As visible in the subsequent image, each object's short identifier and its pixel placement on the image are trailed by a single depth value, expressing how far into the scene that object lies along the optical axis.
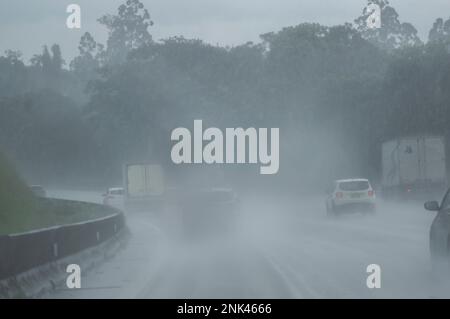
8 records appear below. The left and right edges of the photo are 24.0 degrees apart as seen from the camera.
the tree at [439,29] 105.86
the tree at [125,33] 64.68
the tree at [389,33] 98.38
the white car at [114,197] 59.19
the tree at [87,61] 101.38
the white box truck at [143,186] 52.53
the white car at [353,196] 44.31
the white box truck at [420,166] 51.91
